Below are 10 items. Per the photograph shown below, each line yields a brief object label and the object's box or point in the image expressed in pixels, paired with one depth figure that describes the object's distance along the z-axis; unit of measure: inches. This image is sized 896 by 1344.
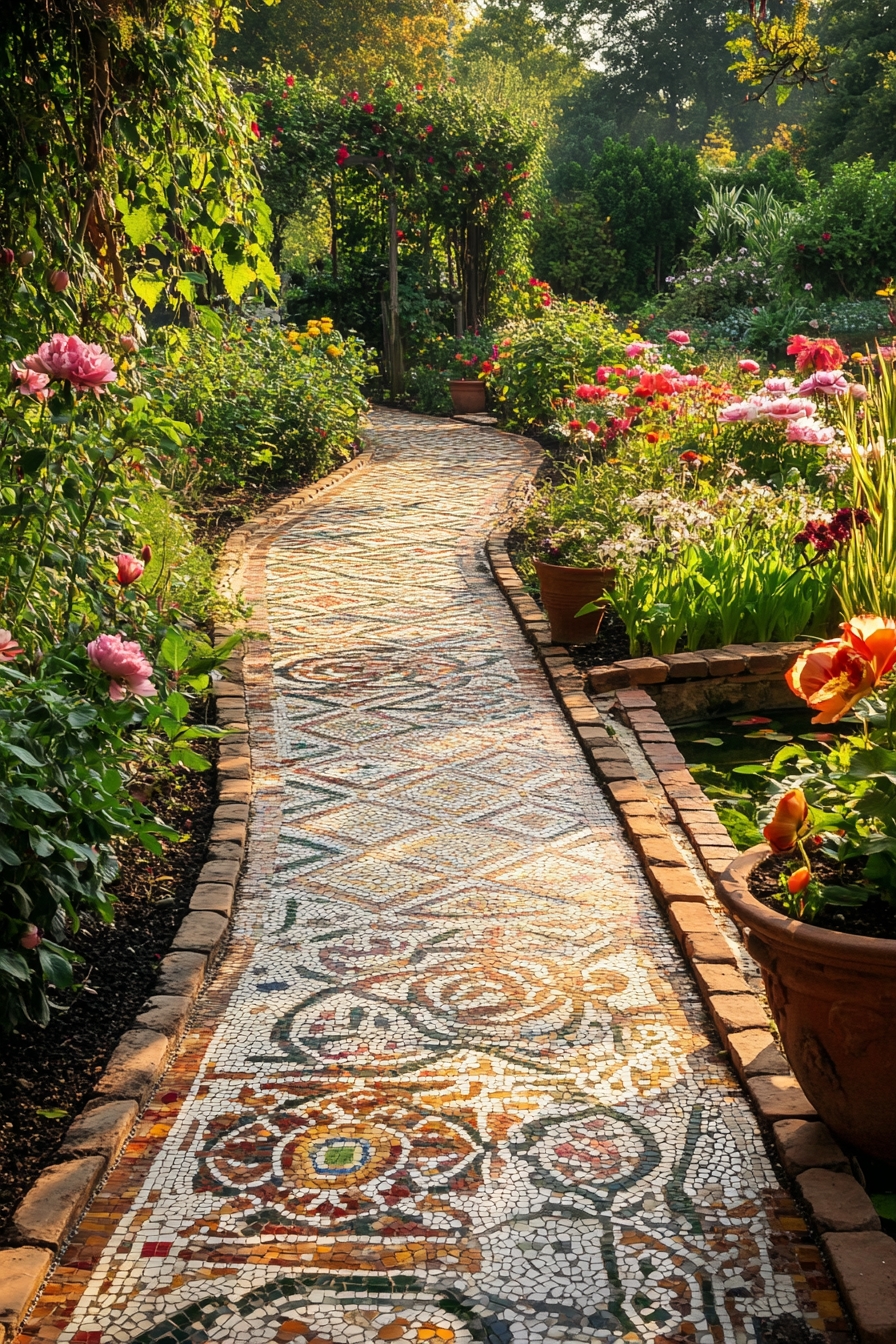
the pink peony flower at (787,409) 226.5
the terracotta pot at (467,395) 572.1
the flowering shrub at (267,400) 348.5
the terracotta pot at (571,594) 226.4
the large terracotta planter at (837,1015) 87.6
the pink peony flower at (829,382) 228.8
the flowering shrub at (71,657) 102.2
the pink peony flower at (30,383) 116.8
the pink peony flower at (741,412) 233.8
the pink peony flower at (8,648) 101.1
